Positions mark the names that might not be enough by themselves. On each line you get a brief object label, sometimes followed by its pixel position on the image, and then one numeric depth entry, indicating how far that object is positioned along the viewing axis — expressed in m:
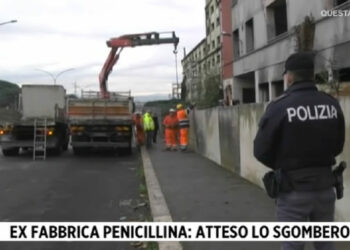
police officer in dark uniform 3.98
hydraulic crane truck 20.53
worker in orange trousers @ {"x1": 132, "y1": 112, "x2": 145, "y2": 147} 24.97
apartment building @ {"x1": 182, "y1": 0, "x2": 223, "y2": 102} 48.48
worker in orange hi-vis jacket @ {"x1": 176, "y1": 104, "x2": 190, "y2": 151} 20.28
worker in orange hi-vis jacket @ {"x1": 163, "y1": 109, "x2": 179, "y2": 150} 21.47
